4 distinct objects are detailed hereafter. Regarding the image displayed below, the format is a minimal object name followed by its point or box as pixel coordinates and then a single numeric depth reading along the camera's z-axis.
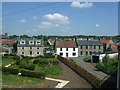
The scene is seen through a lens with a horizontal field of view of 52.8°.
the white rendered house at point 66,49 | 35.41
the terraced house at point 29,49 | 34.70
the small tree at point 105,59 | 22.04
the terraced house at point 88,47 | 36.04
